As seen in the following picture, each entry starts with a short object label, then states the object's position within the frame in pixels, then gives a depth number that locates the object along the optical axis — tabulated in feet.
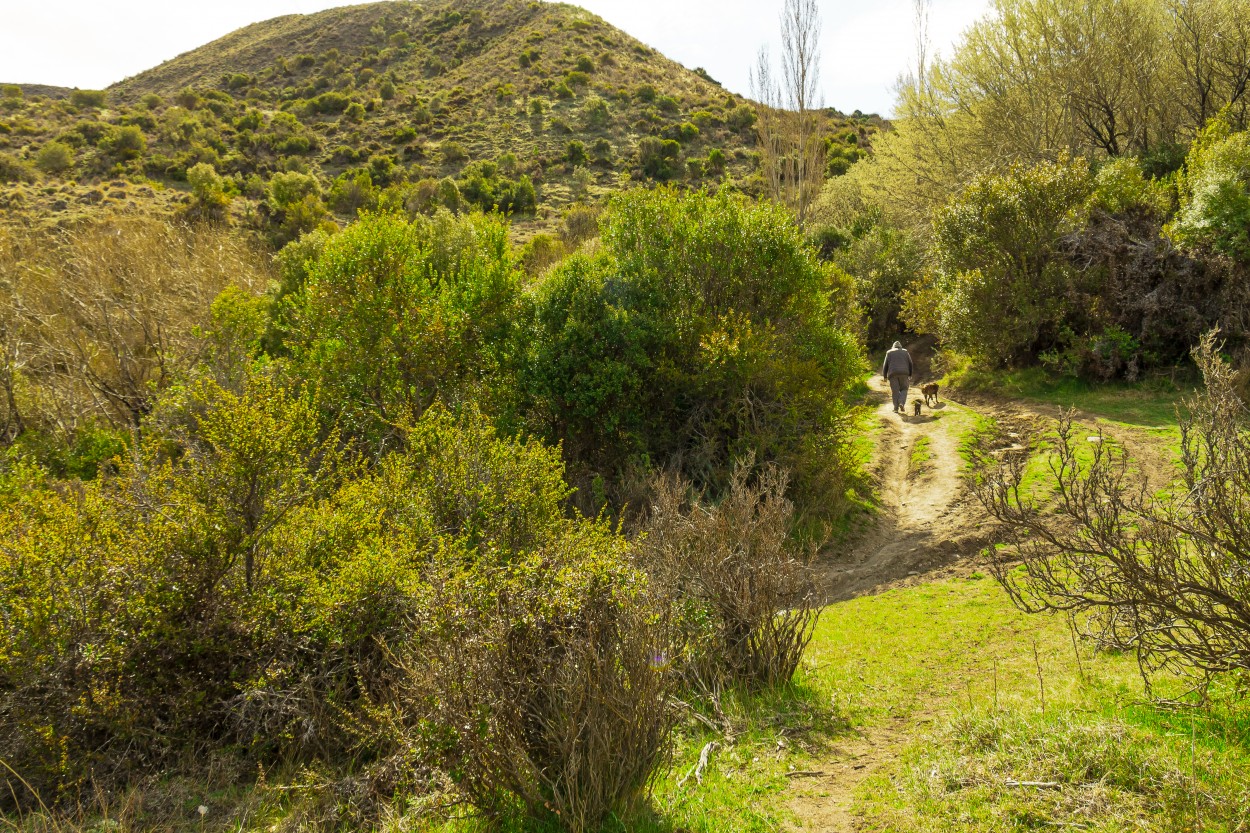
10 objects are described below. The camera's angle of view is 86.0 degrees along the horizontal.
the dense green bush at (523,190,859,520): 42.09
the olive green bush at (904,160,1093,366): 54.29
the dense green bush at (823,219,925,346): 83.92
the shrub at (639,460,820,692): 20.84
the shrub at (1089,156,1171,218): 54.44
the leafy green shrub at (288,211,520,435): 43.93
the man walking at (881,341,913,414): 54.80
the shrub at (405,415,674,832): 13.39
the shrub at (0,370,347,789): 18.28
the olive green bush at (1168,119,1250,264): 46.14
